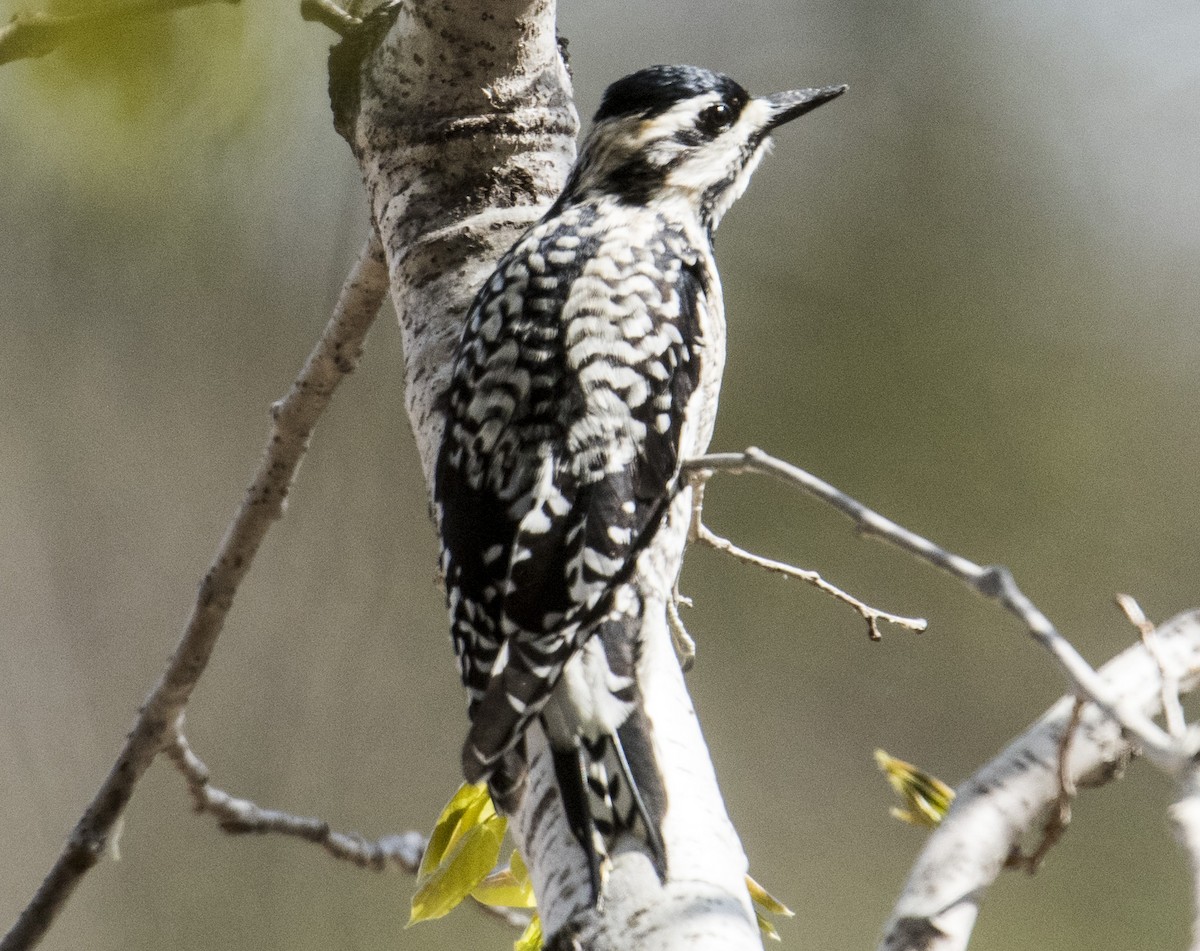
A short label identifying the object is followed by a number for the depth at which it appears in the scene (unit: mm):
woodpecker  5066
